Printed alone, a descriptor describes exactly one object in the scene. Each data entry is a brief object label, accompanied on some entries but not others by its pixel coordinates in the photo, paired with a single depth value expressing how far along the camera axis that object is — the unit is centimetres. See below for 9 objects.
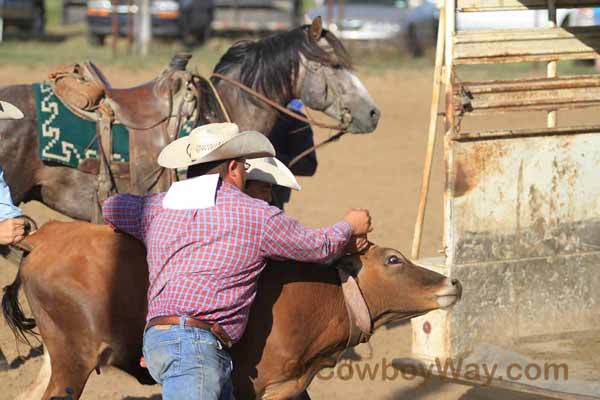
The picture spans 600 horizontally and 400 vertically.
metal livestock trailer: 1070
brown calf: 746
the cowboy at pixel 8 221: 763
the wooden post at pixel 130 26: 3925
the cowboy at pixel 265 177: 800
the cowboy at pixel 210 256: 679
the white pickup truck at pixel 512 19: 3881
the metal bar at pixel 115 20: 3822
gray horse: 1245
